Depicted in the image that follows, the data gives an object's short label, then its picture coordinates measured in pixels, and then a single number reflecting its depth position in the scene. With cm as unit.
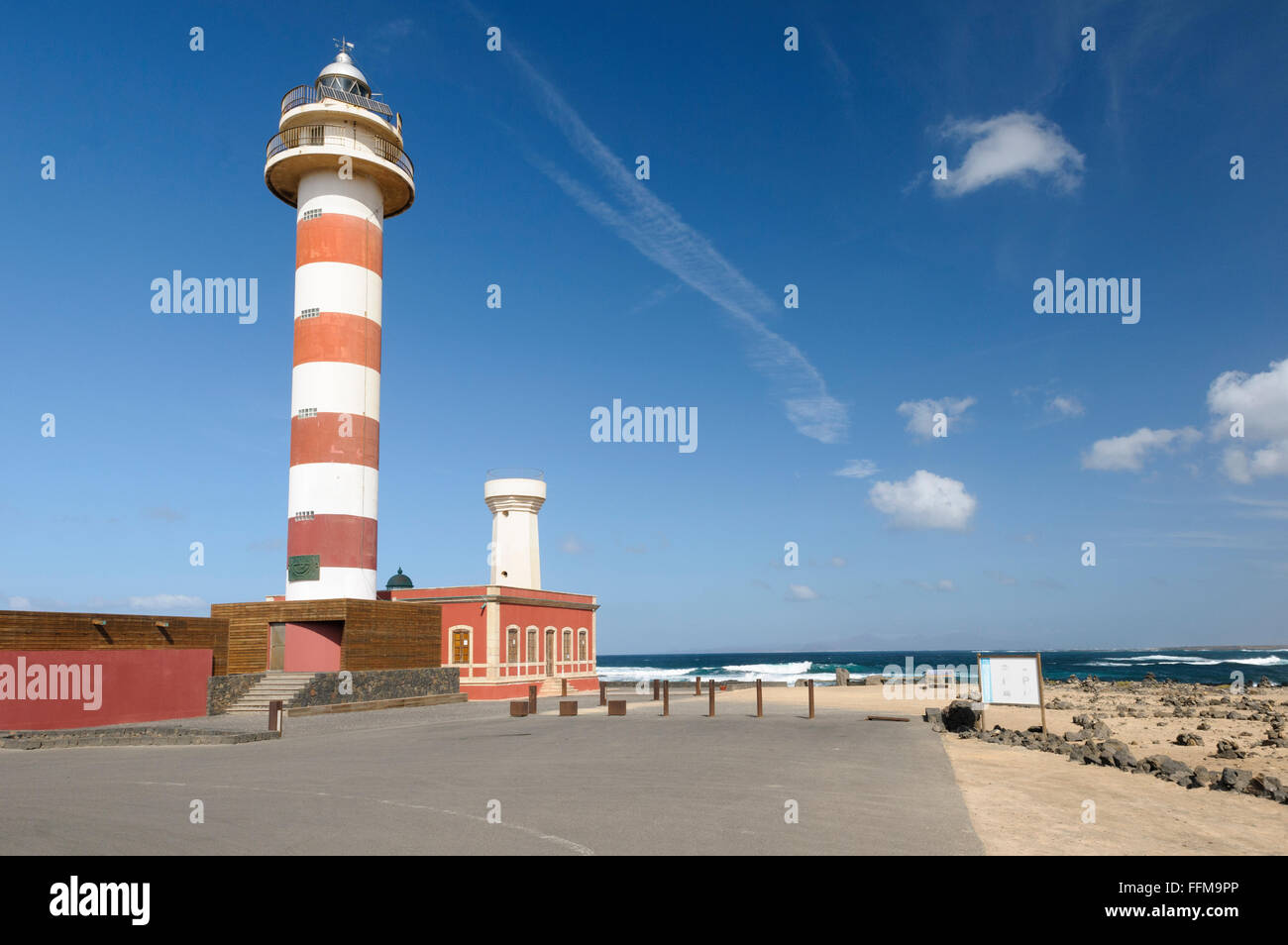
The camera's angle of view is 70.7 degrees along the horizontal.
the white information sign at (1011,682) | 2027
